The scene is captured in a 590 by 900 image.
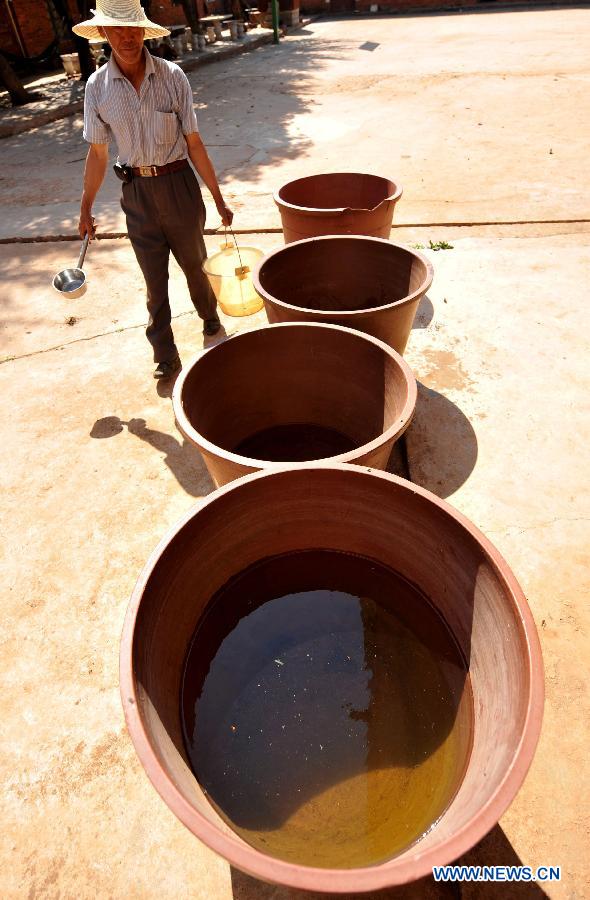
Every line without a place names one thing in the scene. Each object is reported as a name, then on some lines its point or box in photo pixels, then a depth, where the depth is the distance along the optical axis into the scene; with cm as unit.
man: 273
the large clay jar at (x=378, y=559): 115
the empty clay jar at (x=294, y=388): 238
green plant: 528
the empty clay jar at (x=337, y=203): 369
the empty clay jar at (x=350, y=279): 288
